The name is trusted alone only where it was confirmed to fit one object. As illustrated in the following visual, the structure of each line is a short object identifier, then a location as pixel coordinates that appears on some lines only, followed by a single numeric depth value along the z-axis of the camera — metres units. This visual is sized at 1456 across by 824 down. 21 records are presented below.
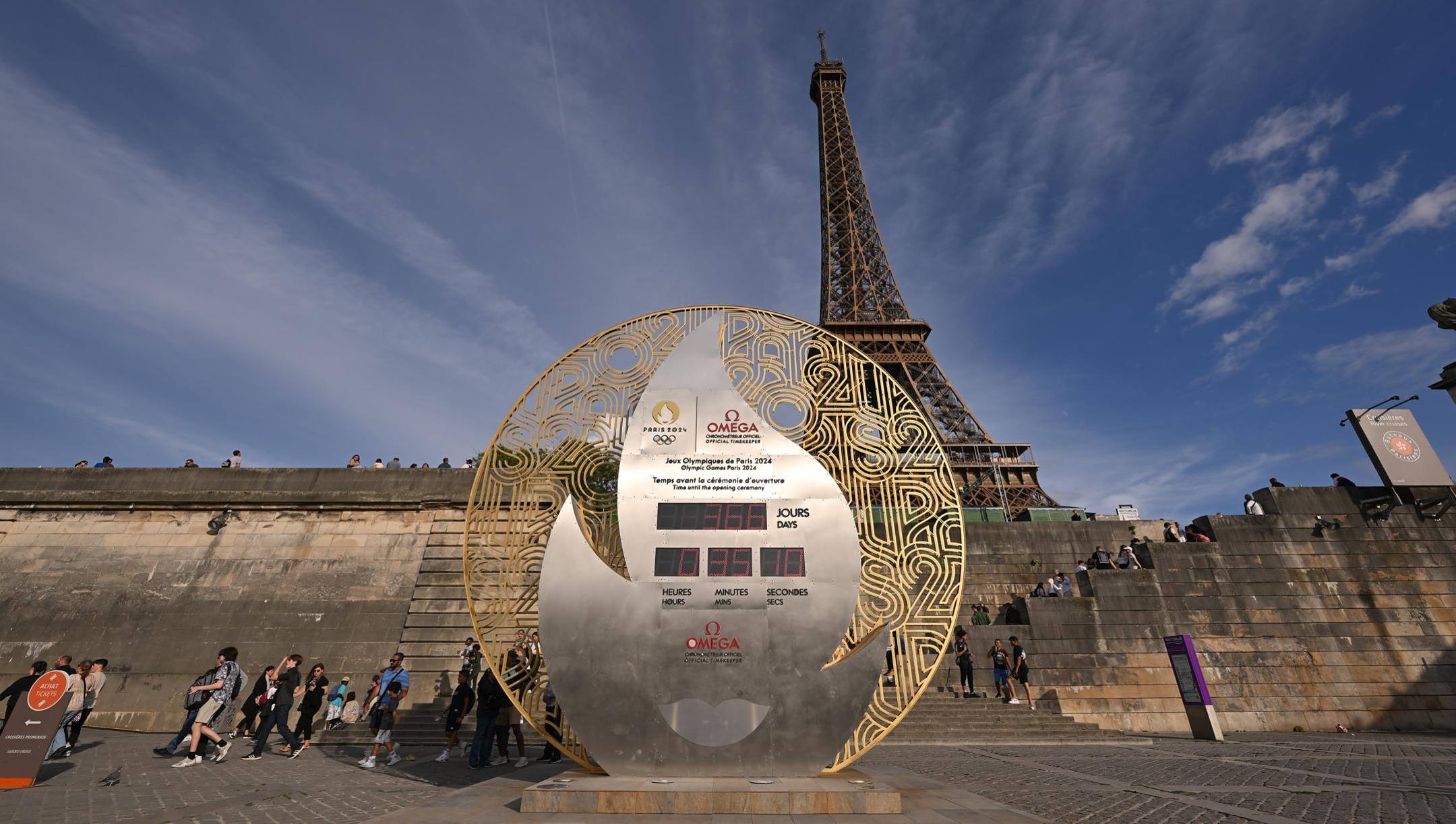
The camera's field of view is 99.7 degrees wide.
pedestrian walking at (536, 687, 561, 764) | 6.80
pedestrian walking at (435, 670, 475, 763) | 9.68
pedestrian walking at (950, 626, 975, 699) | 13.18
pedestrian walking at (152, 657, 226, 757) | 8.68
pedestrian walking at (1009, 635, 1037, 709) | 13.09
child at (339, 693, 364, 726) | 12.12
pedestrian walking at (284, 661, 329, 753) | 9.68
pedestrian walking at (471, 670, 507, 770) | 8.43
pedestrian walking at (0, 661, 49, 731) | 7.95
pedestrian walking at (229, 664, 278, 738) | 9.90
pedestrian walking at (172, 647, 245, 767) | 8.54
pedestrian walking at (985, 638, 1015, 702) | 13.10
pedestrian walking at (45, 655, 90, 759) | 7.85
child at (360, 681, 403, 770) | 8.68
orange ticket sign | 6.86
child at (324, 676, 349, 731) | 11.89
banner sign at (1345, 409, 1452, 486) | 16.39
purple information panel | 12.08
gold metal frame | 6.92
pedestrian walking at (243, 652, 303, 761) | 9.20
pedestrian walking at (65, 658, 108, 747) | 8.77
